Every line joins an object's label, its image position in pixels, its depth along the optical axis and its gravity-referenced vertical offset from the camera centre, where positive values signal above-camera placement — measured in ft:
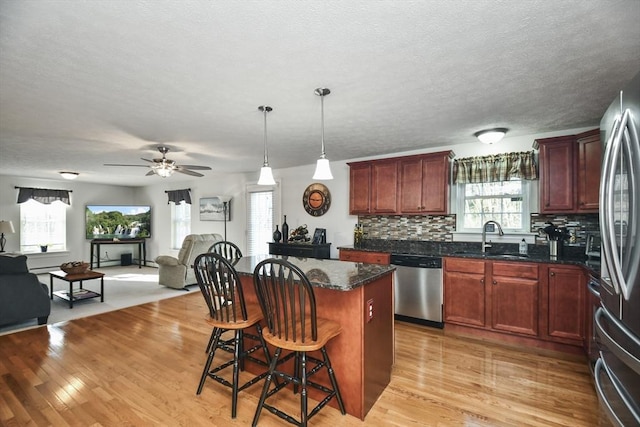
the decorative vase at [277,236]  18.35 -1.40
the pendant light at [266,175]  9.05 +1.09
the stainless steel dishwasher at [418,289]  12.34 -3.12
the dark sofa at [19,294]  12.12 -3.31
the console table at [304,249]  16.47 -2.02
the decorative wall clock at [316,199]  17.94 +0.77
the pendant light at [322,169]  8.46 +1.18
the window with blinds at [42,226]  24.11 -1.14
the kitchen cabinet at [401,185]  13.51 +1.27
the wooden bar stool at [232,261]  9.11 -1.55
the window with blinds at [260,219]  20.83 -0.47
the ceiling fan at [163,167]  13.64 +2.02
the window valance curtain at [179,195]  25.79 +1.42
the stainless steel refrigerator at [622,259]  4.09 -0.65
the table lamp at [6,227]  21.34 -1.04
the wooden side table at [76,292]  15.58 -4.16
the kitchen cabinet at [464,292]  11.46 -2.99
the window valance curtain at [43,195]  23.62 +1.34
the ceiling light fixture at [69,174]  20.45 +2.50
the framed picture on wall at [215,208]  22.89 +0.31
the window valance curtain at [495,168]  12.18 +1.85
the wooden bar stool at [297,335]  6.11 -2.57
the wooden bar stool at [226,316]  7.14 -2.53
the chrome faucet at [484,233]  12.41 -0.82
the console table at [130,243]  26.61 -2.92
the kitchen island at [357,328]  7.03 -2.76
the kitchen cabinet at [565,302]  9.82 -2.87
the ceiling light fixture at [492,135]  11.50 +2.90
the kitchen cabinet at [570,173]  10.12 +1.38
